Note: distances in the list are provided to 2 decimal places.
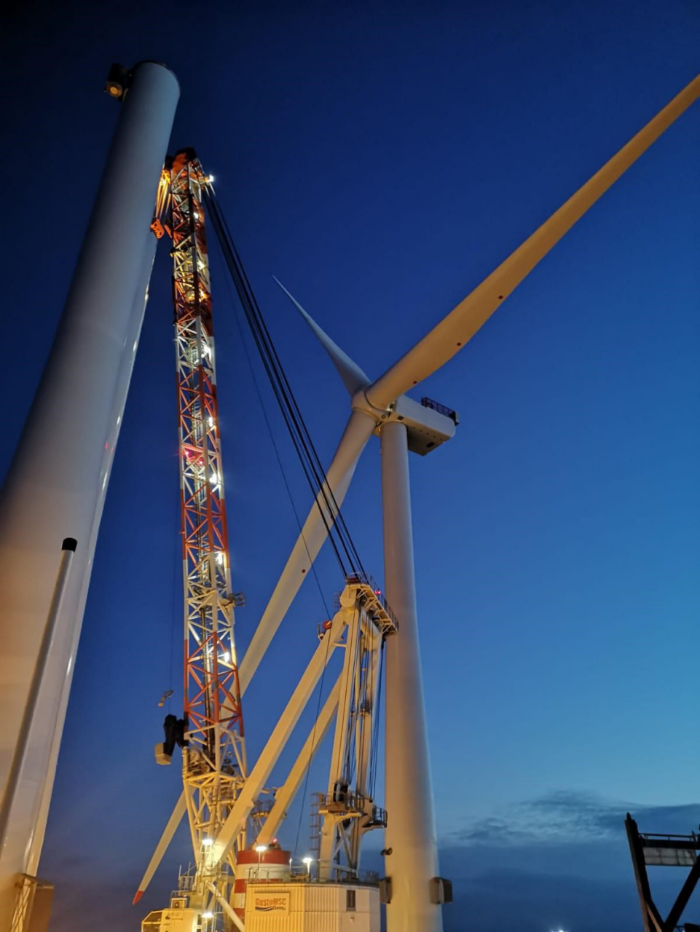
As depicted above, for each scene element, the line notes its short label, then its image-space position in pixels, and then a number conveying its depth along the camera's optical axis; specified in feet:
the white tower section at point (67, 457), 25.32
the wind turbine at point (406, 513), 100.78
